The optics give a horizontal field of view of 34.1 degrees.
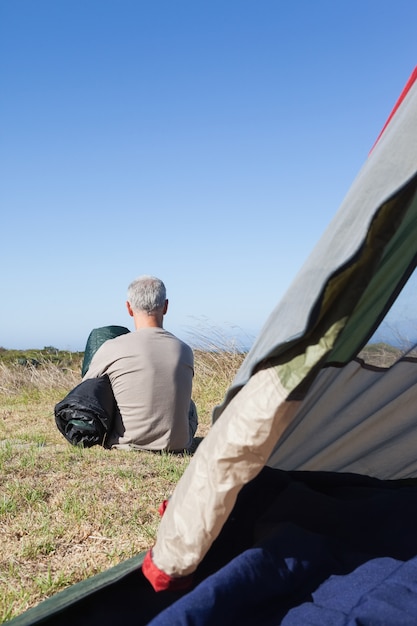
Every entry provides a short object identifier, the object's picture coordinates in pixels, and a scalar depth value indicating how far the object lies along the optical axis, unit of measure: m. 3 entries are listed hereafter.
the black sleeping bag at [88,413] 4.08
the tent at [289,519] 1.67
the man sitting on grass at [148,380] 4.14
